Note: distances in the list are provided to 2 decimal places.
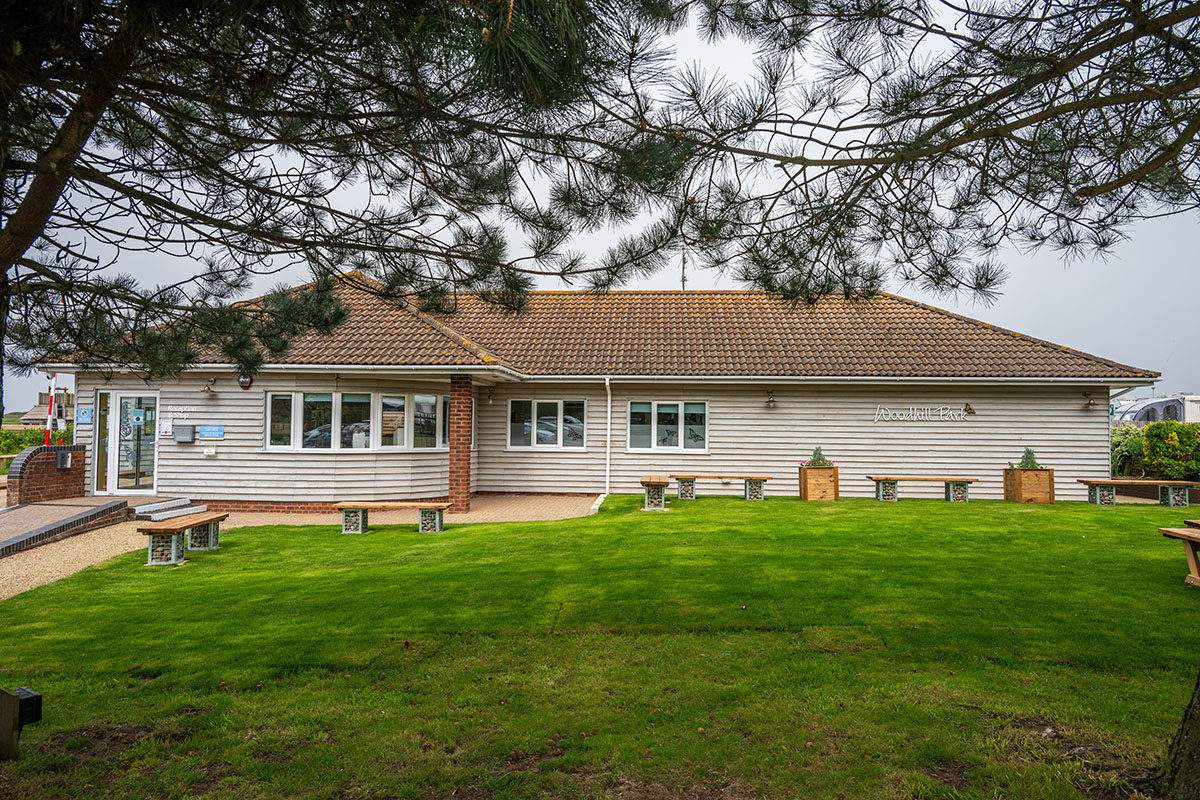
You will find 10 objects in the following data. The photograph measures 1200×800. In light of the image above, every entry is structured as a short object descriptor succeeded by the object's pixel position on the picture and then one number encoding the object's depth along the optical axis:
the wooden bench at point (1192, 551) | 6.97
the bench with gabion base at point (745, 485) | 15.02
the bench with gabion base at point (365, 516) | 11.70
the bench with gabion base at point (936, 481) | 15.02
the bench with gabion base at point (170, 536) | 9.21
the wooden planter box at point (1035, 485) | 14.85
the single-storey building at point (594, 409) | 14.32
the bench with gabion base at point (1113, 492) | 14.30
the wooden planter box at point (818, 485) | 15.04
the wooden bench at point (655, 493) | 13.48
